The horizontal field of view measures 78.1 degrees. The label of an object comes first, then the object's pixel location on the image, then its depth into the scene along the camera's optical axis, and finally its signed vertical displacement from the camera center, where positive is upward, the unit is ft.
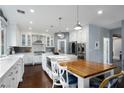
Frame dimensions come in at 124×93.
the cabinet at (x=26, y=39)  17.52 +1.53
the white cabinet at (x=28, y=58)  16.38 -2.59
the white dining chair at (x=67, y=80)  5.42 -2.51
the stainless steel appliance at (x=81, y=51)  13.21 -0.95
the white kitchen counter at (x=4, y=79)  3.39 -1.59
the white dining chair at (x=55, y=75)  6.62 -2.55
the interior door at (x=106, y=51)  15.62 -1.17
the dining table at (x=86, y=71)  4.27 -1.62
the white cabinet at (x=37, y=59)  16.89 -2.92
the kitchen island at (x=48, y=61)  9.31 -2.14
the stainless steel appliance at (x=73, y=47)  15.18 -0.29
